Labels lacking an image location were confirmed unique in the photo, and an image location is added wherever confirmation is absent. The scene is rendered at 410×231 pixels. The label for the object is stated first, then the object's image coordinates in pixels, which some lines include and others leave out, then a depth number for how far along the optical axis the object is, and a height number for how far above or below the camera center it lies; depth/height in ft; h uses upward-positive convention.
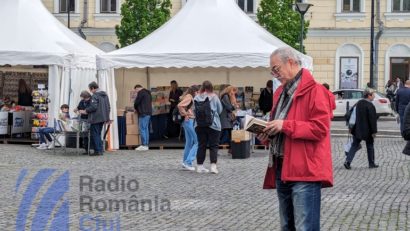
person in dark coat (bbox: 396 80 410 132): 73.41 +0.57
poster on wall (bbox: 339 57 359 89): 133.80 +5.14
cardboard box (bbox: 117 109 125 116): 70.79 -0.84
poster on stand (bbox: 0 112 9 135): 74.43 -1.87
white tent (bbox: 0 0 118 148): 68.33 +3.93
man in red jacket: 19.13 -0.79
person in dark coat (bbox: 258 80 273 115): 71.87 +0.29
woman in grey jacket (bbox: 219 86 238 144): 61.41 -0.29
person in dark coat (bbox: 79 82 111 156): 62.13 -0.83
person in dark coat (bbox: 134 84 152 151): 67.31 -0.62
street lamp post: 92.94 +10.65
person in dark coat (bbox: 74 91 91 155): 63.46 -0.25
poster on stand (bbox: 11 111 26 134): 75.41 -1.89
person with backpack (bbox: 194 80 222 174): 48.29 -1.11
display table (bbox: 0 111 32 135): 74.64 -1.89
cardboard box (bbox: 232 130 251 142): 60.13 -2.37
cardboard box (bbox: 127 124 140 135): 69.87 -2.24
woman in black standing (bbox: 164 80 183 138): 78.76 -0.33
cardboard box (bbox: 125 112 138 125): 69.77 -1.32
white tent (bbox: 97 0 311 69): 67.31 +4.87
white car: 113.91 +0.45
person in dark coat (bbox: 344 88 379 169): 52.90 -1.51
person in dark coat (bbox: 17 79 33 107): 80.33 +0.41
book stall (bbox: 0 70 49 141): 70.95 -0.63
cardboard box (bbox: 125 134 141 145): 69.83 -3.09
